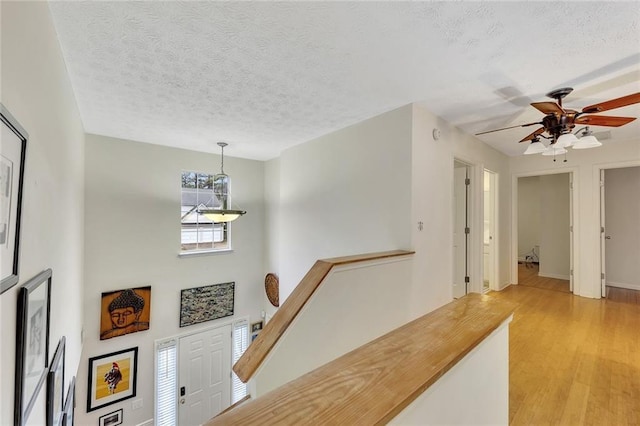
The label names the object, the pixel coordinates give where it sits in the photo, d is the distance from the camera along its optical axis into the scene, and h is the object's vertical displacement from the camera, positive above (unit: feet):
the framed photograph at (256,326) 17.76 -7.17
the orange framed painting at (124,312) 12.92 -4.73
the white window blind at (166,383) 14.29 -8.90
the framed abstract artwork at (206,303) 15.17 -5.06
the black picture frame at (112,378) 12.77 -7.83
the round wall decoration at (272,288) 16.71 -4.54
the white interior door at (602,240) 13.70 -1.06
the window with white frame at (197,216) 15.60 -0.05
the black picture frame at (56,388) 5.43 -3.72
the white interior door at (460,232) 13.14 -0.71
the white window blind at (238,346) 16.95 -8.18
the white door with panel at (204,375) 15.10 -9.18
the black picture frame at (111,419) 13.02 -9.80
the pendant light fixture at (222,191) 13.48 +1.51
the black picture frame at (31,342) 3.82 -2.04
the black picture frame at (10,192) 3.21 +0.28
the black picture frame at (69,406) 7.32 -5.45
